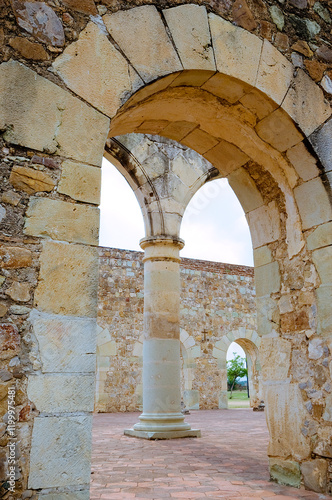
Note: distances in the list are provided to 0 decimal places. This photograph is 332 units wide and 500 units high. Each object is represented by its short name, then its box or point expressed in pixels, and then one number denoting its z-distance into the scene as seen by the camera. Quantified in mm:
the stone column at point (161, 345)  5723
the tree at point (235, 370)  26719
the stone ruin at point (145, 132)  1849
